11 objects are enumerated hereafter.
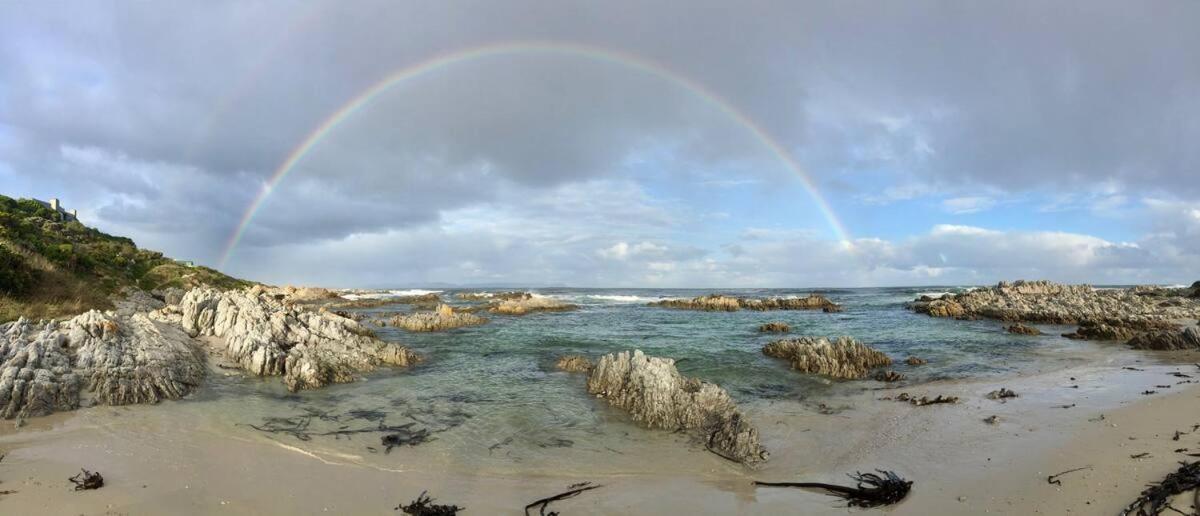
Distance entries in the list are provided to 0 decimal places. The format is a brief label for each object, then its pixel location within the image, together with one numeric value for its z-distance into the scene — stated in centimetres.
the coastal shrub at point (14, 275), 1906
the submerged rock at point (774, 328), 3145
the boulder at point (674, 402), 929
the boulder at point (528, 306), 4662
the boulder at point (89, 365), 1030
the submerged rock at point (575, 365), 1781
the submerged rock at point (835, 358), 1723
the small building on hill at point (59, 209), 4841
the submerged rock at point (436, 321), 3148
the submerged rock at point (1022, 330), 2906
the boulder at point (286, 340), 1483
